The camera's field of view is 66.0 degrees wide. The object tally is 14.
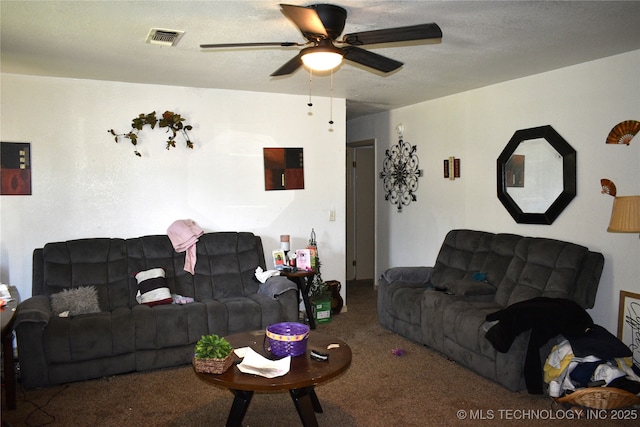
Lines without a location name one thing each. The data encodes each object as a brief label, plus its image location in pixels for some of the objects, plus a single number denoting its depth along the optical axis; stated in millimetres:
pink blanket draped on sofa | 4484
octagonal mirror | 4141
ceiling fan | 2375
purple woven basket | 2787
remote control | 2746
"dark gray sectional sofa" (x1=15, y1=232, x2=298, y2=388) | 3512
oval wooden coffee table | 2451
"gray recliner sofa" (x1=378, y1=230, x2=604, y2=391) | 3631
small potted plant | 2539
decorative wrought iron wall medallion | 6031
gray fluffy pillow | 3812
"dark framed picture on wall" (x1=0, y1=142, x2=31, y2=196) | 4219
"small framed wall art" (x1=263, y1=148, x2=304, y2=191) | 5273
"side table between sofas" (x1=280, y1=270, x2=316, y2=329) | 4727
